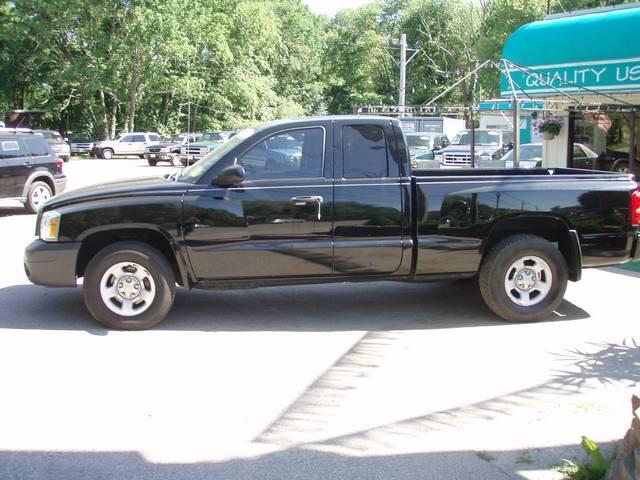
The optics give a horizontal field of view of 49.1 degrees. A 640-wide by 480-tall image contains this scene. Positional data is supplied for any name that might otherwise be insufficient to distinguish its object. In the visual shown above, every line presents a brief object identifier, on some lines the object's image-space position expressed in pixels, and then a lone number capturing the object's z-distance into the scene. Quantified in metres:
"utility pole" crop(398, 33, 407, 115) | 34.41
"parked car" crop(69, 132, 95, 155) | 44.71
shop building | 12.22
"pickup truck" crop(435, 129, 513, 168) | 22.89
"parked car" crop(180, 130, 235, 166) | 31.04
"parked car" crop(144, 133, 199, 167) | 35.41
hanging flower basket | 15.43
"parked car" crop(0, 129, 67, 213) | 14.07
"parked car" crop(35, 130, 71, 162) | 32.64
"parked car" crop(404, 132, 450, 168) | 24.31
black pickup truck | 6.22
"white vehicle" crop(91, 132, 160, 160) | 41.09
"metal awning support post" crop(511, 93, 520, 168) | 9.55
